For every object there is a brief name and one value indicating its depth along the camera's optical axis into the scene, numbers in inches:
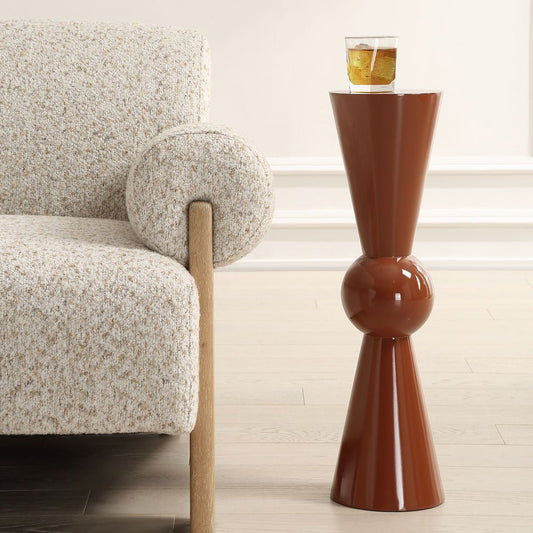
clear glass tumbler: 122.8
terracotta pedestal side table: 122.8
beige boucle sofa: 117.6
